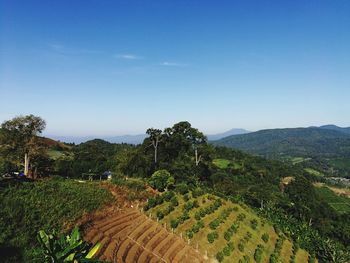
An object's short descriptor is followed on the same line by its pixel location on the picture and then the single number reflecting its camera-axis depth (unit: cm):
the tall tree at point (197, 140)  5334
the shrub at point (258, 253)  2614
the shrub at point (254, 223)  3225
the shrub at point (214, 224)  2733
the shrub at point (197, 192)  3328
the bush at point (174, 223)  2584
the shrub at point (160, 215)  2680
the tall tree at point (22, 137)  3225
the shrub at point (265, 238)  3064
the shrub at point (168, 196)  3066
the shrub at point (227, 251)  2407
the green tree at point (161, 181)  3391
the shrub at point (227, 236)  2660
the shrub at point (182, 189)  3350
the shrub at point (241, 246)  2600
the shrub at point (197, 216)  2833
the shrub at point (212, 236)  2501
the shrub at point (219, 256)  2309
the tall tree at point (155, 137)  5122
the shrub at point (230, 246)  2523
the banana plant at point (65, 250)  1199
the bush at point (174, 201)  2968
